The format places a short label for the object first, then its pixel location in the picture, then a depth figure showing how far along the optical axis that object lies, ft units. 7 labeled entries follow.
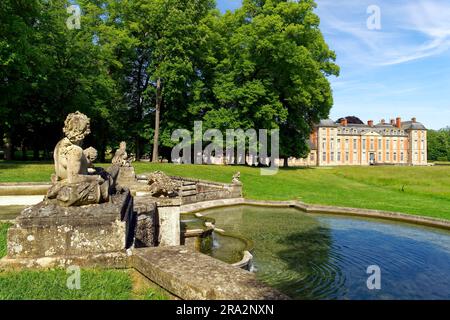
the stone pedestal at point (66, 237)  15.56
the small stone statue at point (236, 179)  77.15
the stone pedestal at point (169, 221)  27.73
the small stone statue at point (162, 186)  28.76
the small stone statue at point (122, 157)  63.72
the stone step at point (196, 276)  11.45
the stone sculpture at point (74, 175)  16.83
